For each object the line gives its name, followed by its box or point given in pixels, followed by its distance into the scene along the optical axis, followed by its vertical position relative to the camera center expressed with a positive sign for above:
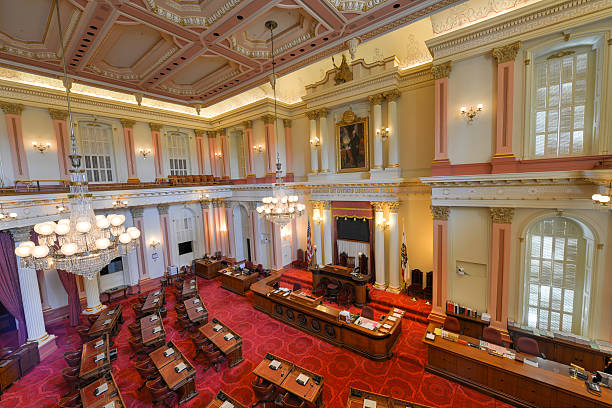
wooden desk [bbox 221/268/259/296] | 10.62 -4.14
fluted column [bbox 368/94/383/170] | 9.52 +2.33
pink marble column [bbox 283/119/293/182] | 12.58 +1.74
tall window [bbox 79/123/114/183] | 10.66 +1.94
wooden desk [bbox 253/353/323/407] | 4.69 -3.99
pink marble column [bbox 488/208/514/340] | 6.52 -2.52
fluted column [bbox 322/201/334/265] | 11.60 -2.53
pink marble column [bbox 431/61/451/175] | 7.04 +1.86
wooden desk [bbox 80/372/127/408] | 4.65 -4.01
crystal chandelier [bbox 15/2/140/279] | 3.58 -0.71
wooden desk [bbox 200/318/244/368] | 6.21 -4.04
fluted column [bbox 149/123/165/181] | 12.40 +2.07
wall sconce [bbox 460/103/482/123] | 6.70 +1.84
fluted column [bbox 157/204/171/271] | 12.41 -2.01
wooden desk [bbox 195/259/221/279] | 12.61 -4.17
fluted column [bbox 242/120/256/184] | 12.84 +2.04
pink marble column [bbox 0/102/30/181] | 8.51 +2.10
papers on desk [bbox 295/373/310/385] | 4.93 -3.97
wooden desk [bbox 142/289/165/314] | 8.56 -4.09
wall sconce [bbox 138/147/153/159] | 12.05 +1.98
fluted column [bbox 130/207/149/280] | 11.42 -2.50
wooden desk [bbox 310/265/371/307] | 9.06 -3.69
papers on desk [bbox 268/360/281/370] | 5.34 -3.94
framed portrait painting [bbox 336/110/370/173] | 10.35 +1.73
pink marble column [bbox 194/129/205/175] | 14.28 +2.42
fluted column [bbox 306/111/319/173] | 11.36 +2.08
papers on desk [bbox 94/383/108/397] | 4.90 -3.98
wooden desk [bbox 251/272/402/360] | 6.43 -4.24
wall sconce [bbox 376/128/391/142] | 9.52 +1.91
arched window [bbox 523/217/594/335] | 6.04 -2.60
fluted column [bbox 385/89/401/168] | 9.22 +2.08
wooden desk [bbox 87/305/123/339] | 7.33 -4.12
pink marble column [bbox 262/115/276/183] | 12.01 +1.94
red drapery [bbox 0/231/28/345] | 6.78 -2.38
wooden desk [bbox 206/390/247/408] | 4.45 -3.94
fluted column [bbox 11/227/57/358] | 6.83 -3.06
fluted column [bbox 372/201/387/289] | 9.87 -2.56
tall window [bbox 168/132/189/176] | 13.42 +2.09
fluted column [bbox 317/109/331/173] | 11.11 +2.04
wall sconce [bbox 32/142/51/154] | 9.11 +1.90
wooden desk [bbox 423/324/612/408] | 4.48 -4.09
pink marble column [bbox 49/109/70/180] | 9.53 +2.23
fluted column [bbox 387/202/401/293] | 9.59 -2.81
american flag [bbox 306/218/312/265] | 11.31 -2.89
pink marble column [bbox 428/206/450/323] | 7.40 -2.53
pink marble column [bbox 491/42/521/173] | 6.18 +1.72
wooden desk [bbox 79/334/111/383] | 5.56 -4.03
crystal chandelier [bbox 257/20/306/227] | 7.30 -0.61
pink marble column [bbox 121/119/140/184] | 11.49 +2.07
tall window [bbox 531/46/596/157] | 5.79 +1.79
